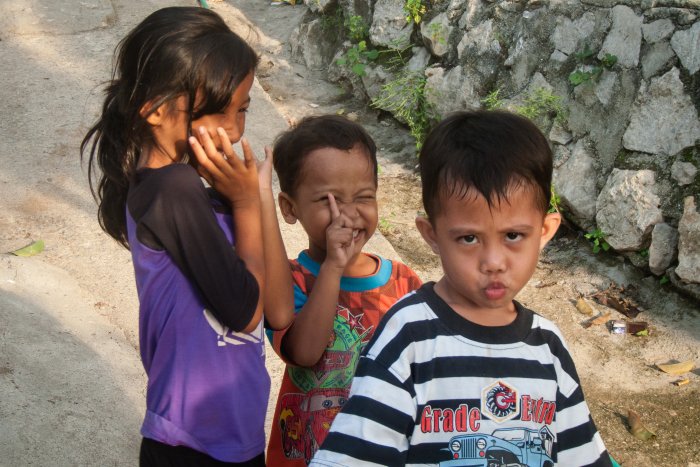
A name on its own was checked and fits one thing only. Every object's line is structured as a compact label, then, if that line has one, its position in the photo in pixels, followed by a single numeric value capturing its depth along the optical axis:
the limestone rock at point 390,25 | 6.09
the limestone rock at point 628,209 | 4.40
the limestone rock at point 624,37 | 4.51
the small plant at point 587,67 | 4.67
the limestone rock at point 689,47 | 4.26
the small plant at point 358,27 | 6.38
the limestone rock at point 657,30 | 4.39
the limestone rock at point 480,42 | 5.35
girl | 1.90
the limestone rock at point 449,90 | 5.45
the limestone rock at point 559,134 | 4.86
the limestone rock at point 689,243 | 4.20
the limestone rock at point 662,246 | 4.37
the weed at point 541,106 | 4.87
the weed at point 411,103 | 5.75
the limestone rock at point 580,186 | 4.73
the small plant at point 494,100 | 5.16
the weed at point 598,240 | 4.66
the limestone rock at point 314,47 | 6.89
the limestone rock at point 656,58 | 4.38
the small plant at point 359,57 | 6.29
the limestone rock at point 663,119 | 4.29
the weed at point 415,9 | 5.87
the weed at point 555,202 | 4.83
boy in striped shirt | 1.58
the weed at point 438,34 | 5.70
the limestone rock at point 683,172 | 4.25
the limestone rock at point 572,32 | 4.76
